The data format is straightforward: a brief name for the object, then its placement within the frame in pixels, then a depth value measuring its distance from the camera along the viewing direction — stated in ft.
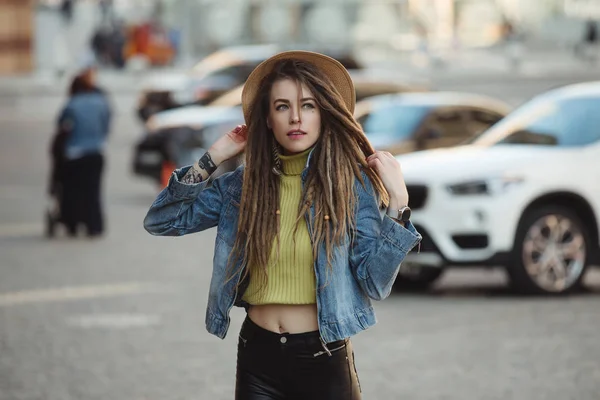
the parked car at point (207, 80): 106.93
